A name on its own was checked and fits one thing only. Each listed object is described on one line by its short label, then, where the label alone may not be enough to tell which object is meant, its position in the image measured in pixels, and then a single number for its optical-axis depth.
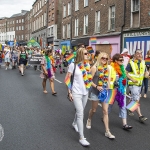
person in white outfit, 4.95
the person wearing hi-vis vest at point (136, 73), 6.61
